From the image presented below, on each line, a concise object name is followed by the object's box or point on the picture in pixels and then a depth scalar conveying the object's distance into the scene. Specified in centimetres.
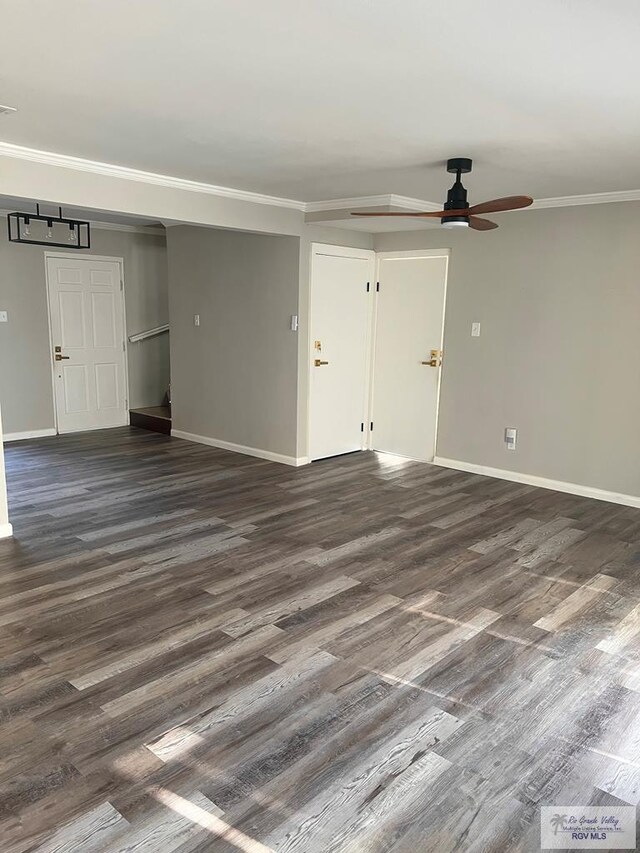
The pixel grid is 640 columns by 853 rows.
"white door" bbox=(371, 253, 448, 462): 589
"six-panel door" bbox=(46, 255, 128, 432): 711
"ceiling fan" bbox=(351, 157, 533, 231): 363
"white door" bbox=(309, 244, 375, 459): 586
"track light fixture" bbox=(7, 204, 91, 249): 577
